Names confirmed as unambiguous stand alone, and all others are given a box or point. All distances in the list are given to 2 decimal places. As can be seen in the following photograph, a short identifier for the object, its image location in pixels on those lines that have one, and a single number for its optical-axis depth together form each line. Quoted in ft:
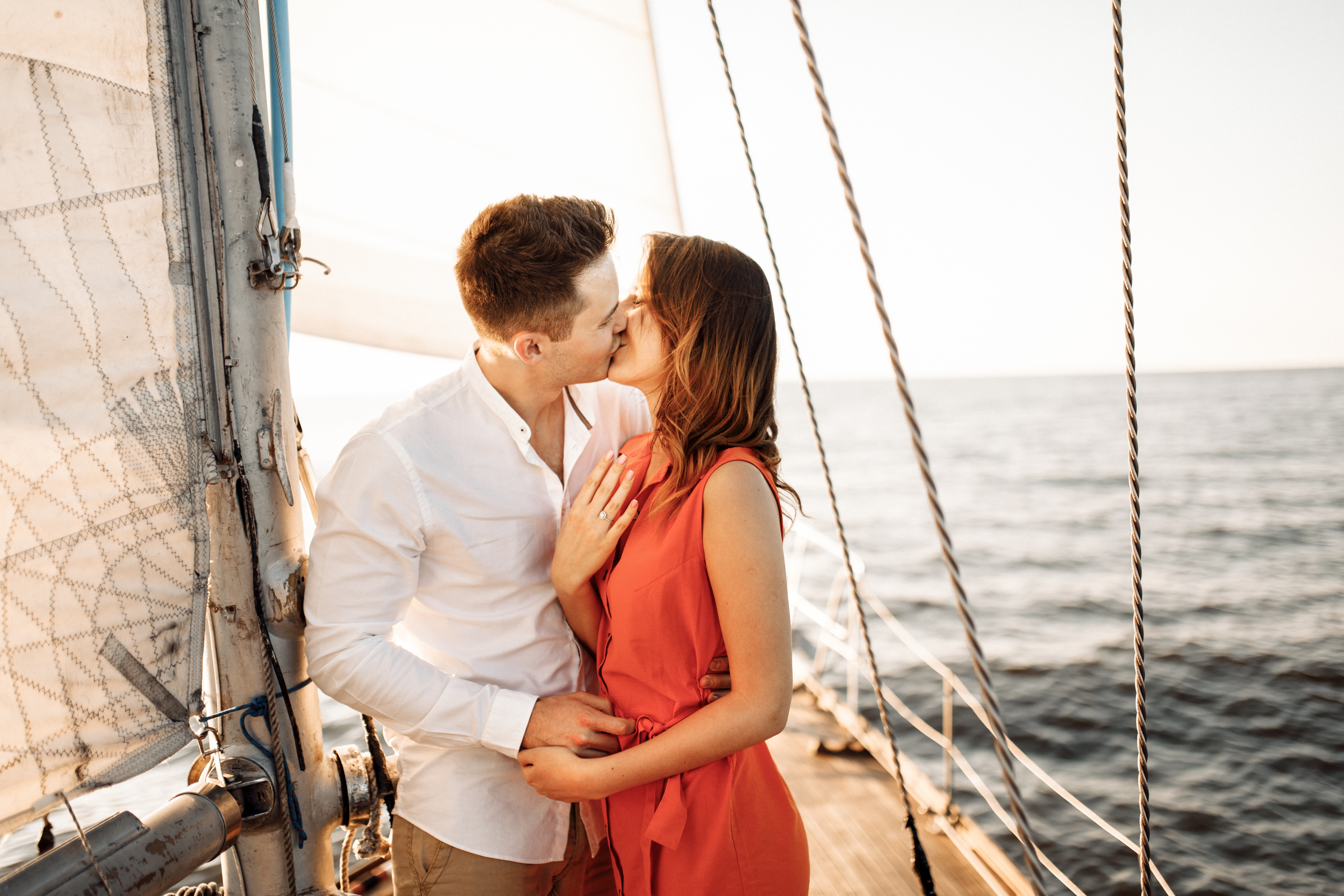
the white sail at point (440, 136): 7.36
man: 4.45
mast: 4.31
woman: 4.36
